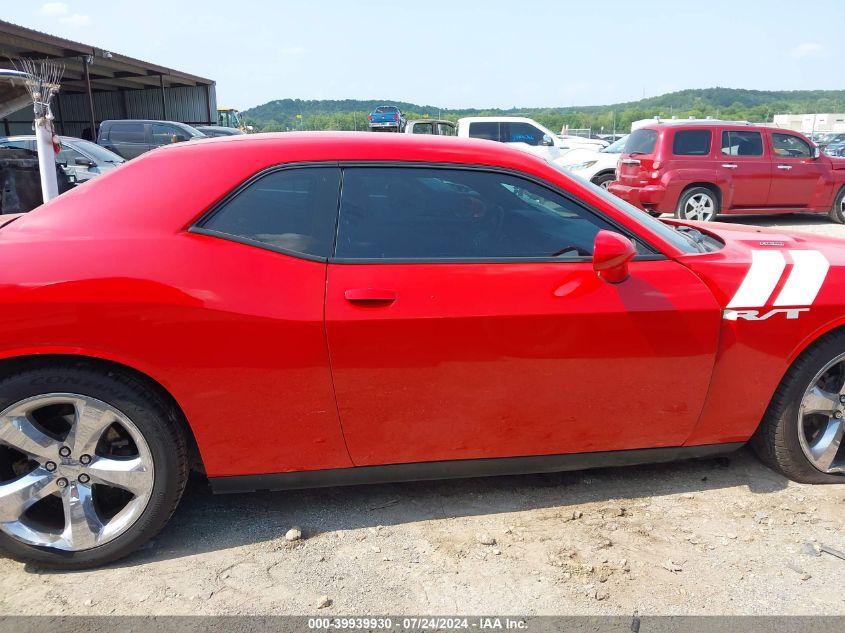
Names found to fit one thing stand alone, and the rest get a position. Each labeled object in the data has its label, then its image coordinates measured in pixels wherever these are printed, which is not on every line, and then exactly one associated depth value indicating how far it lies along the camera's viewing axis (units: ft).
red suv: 33.53
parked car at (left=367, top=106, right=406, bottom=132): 124.36
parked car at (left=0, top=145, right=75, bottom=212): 23.79
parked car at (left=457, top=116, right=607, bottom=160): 48.11
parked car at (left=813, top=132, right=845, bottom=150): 92.32
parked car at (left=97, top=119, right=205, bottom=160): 59.00
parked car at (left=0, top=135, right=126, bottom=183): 37.04
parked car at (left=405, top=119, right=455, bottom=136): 62.73
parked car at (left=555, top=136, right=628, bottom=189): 41.09
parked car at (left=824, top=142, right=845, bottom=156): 76.79
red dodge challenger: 7.33
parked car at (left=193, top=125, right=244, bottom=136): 67.51
